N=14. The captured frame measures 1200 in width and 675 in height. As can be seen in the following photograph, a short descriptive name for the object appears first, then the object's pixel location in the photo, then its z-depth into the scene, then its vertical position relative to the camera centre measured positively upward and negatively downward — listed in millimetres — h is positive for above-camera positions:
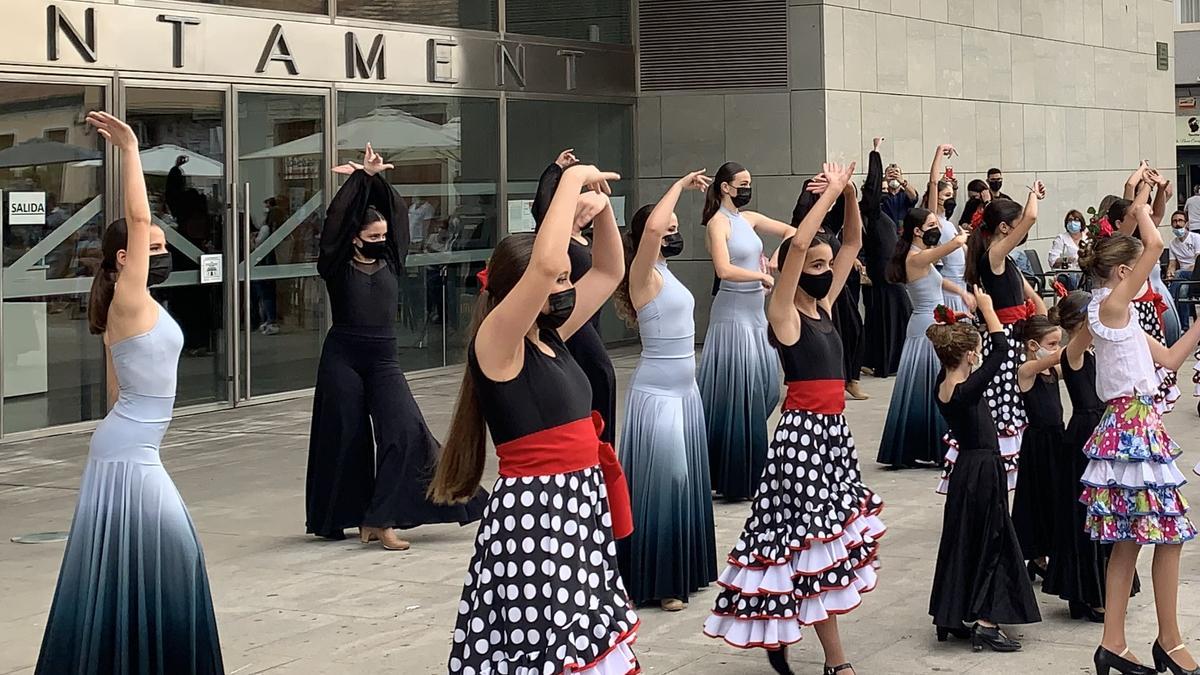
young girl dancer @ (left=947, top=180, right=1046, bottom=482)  9906 +297
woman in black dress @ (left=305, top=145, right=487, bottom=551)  8859 -326
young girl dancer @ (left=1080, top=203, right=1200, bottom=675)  6098 -537
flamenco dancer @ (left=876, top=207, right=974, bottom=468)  11414 -303
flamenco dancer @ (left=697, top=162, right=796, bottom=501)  10008 -244
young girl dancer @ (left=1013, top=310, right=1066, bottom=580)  7504 -513
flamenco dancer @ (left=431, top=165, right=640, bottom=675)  4496 -417
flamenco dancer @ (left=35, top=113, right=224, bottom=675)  5703 -631
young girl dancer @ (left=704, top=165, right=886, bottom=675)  6184 -669
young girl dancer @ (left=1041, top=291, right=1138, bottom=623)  7078 -787
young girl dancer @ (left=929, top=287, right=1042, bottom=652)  6672 -787
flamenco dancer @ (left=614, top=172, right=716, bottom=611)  7566 -512
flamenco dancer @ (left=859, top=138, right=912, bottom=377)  16469 +299
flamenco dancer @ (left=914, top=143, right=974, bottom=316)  12398 +762
